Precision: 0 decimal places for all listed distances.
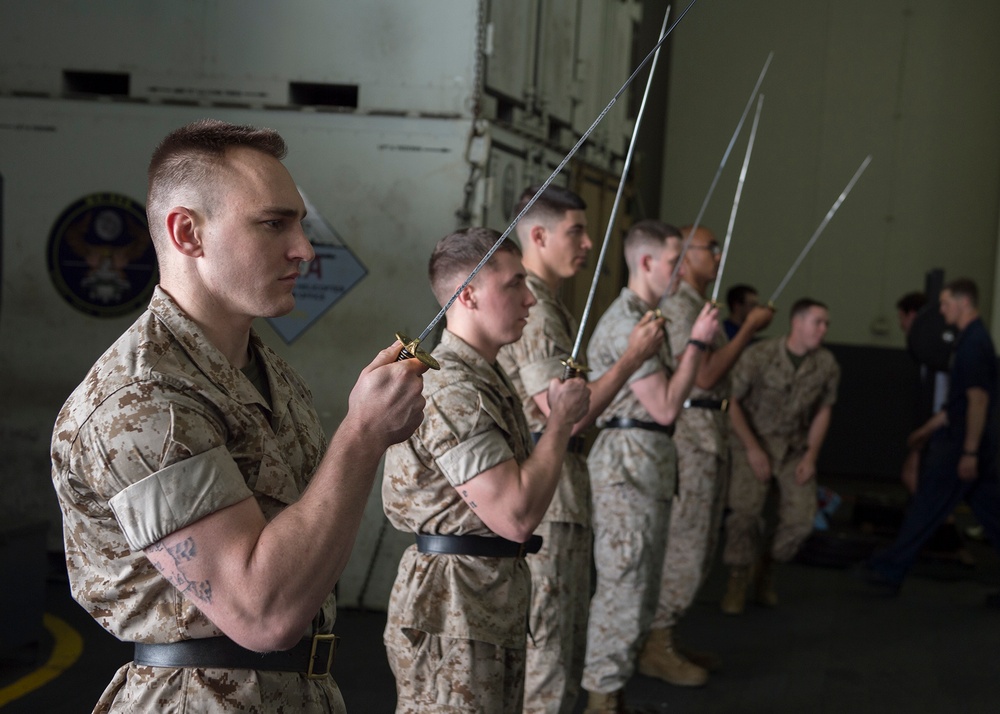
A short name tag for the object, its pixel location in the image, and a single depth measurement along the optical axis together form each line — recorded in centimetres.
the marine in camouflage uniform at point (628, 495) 376
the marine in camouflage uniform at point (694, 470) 449
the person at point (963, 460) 589
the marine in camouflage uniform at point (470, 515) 225
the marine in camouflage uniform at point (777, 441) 557
